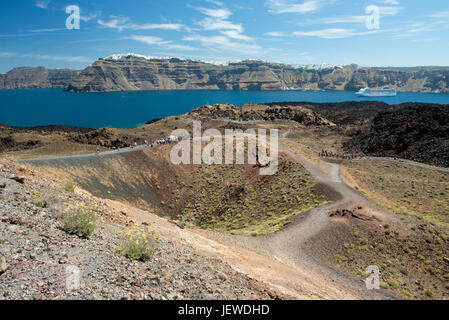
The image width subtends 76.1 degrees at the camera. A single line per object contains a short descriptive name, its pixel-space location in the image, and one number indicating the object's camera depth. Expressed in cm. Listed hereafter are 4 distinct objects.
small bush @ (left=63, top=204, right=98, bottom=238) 976
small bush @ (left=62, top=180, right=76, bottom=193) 1676
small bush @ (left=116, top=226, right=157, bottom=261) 944
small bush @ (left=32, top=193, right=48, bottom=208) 1102
